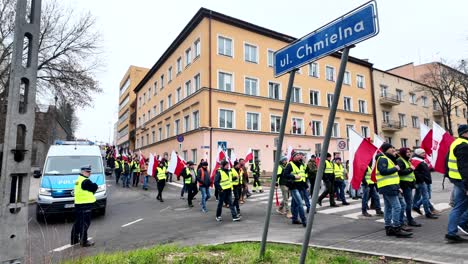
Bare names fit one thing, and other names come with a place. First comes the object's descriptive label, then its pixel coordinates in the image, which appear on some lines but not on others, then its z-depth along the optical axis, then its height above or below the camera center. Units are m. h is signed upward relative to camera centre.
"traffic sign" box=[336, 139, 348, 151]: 17.80 +0.97
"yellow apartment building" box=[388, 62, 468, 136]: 48.23 +12.97
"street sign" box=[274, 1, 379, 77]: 3.06 +1.39
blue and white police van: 9.48 -0.37
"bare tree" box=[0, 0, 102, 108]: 22.44 +6.72
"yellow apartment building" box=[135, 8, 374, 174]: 27.67 +6.71
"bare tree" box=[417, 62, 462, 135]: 41.12 +10.80
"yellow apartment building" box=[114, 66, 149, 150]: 58.53 +11.72
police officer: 6.96 -0.92
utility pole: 3.28 +0.22
